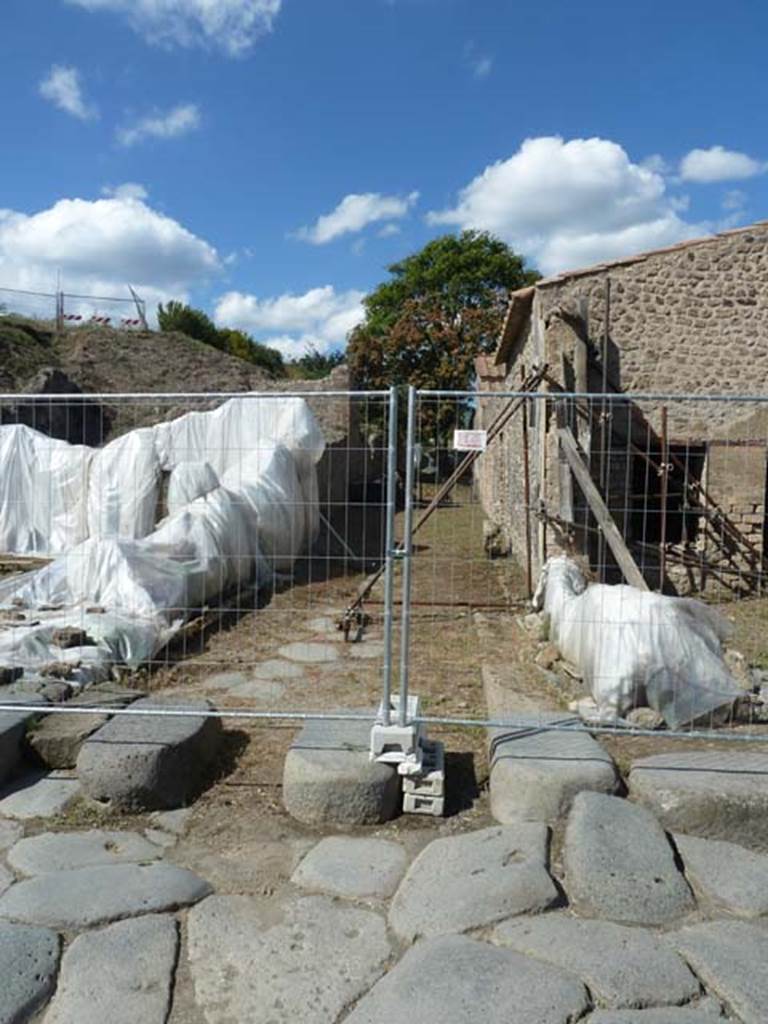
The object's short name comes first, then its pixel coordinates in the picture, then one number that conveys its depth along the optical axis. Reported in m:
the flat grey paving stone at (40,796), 3.56
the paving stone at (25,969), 2.28
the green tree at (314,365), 40.72
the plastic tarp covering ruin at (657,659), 4.61
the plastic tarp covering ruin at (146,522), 6.46
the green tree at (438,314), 29.38
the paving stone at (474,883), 2.70
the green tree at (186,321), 33.35
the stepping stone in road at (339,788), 3.44
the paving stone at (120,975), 2.28
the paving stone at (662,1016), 2.19
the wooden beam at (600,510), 7.53
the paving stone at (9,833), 3.31
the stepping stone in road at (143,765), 3.57
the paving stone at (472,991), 2.21
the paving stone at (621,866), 2.75
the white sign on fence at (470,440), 4.73
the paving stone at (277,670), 6.21
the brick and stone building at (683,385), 10.30
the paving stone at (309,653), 6.73
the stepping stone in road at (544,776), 3.36
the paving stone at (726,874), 2.82
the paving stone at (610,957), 2.31
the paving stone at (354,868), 2.97
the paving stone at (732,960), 2.27
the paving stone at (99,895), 2.75
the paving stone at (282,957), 2.32
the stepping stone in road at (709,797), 3.23
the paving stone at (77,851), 3.12
